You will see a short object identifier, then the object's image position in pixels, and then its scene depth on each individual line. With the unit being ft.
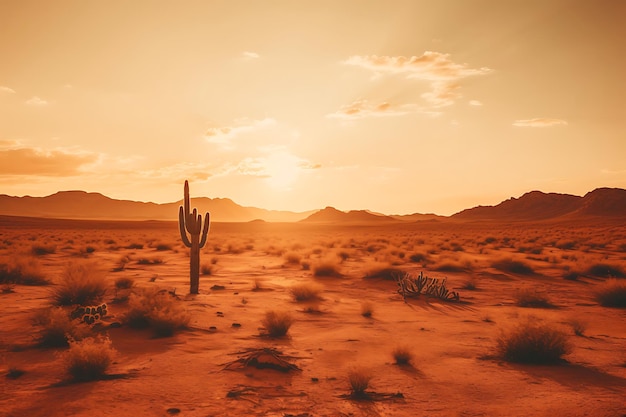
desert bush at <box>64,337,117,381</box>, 23.11
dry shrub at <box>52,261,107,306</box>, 41.65
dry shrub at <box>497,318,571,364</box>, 27.09
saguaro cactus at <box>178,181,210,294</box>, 51.88
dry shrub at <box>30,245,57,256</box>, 89.51
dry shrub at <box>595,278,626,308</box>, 46.62
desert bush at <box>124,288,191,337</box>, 32.68
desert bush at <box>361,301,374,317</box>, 41.29
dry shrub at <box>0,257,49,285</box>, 53.36
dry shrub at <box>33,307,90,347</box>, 28.96
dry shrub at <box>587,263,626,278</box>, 67.82
